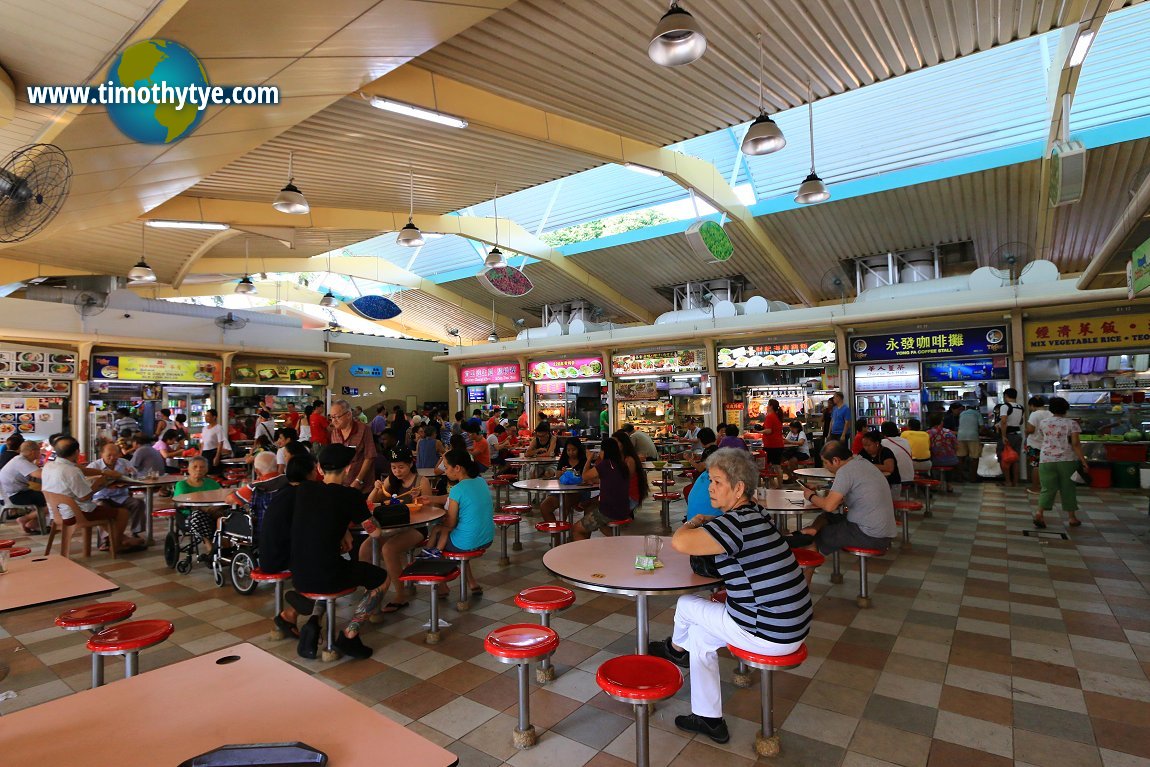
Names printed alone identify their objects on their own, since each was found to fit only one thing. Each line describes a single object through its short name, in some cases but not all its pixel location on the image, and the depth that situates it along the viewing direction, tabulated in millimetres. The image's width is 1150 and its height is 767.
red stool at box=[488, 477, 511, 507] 7897
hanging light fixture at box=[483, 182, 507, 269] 9856
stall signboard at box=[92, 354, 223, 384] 11250
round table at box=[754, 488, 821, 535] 4375
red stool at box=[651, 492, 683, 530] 6852
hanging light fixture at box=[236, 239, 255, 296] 10945
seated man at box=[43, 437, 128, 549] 5664
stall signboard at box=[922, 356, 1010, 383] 9664
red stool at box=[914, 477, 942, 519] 6962
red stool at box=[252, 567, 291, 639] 3979
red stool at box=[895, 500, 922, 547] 5742
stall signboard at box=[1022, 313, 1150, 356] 8781
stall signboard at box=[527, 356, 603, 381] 14195
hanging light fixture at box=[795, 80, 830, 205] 6555
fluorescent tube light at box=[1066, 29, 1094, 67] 5043
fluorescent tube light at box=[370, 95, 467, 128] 5219
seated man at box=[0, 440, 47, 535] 6555
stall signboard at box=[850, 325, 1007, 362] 9609
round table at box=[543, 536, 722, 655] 2621
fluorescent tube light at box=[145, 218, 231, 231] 7957
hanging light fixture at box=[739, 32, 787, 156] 5043
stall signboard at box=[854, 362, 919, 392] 10391
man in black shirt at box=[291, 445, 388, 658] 3455
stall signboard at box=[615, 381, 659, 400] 13570
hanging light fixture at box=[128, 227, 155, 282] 8961
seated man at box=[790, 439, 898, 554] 4184
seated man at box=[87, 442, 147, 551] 6420
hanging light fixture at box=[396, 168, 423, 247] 7656
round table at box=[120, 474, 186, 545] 6441
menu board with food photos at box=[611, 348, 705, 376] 12680
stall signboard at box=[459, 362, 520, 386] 15828
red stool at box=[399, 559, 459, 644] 3831
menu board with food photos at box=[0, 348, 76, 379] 9930
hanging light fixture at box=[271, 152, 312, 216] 6316
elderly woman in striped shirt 2408
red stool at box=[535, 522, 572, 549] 5277
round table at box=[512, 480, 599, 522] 5605
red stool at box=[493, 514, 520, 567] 5678
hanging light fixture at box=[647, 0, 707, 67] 3633
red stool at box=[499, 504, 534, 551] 6262
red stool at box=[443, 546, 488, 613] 4191
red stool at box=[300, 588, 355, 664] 3628
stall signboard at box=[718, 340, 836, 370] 11094
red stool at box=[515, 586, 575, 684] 3031
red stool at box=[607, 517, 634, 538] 5418
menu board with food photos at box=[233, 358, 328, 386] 13891
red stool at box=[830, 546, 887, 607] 4191
